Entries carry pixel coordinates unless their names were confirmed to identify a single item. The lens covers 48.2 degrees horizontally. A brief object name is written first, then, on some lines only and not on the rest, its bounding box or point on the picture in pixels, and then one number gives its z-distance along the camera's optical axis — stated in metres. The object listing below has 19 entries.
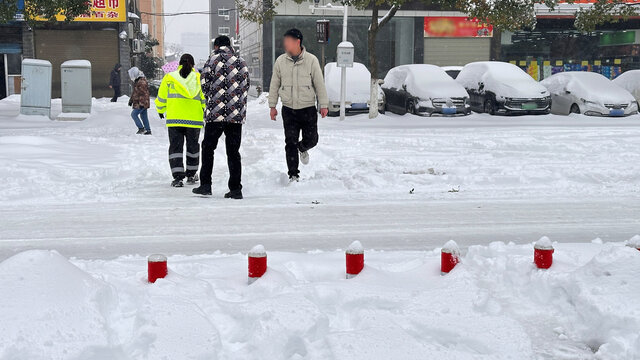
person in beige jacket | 8.49
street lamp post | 20.05
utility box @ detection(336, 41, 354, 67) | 19.44
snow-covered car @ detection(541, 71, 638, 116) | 20.75
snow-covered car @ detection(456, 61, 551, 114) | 21.17
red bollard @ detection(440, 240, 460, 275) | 4.58
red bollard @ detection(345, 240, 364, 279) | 4.52
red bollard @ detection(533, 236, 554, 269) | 4.45
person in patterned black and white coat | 7.71
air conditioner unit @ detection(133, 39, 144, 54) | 37.41
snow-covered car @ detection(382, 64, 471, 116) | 21.16
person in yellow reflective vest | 8.59
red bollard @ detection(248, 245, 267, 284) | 4.41
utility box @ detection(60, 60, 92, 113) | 20.81
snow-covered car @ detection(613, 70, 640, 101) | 23.08
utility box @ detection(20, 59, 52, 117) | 19.61
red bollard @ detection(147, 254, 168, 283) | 4.26
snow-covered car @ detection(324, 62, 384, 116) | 21.77
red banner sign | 37.97
